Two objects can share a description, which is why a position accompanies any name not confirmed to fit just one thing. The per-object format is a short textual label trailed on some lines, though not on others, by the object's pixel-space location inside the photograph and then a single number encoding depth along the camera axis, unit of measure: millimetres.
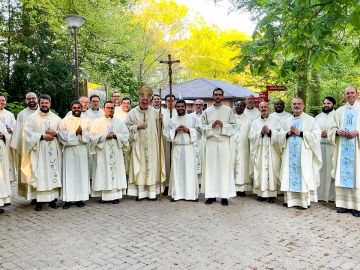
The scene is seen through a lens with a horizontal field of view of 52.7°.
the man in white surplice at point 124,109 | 9945
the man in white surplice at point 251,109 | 9133
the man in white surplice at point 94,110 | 9102
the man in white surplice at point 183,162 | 7965
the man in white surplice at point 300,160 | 7344
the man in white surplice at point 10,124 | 8053
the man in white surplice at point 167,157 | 8766
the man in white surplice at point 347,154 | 7012
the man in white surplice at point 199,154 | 9305
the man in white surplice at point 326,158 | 7996
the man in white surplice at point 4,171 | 7081
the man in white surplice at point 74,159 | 7453
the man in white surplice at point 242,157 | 8586
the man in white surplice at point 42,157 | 7262
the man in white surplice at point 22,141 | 7473
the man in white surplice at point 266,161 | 7914
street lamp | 10516
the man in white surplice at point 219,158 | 7695
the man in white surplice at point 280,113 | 8281
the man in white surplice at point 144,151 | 8133
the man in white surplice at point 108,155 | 7766
